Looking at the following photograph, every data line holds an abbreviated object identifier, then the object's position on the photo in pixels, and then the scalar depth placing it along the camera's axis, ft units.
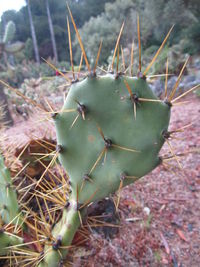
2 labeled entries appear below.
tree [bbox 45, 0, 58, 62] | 48.62
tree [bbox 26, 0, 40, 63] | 46.39
